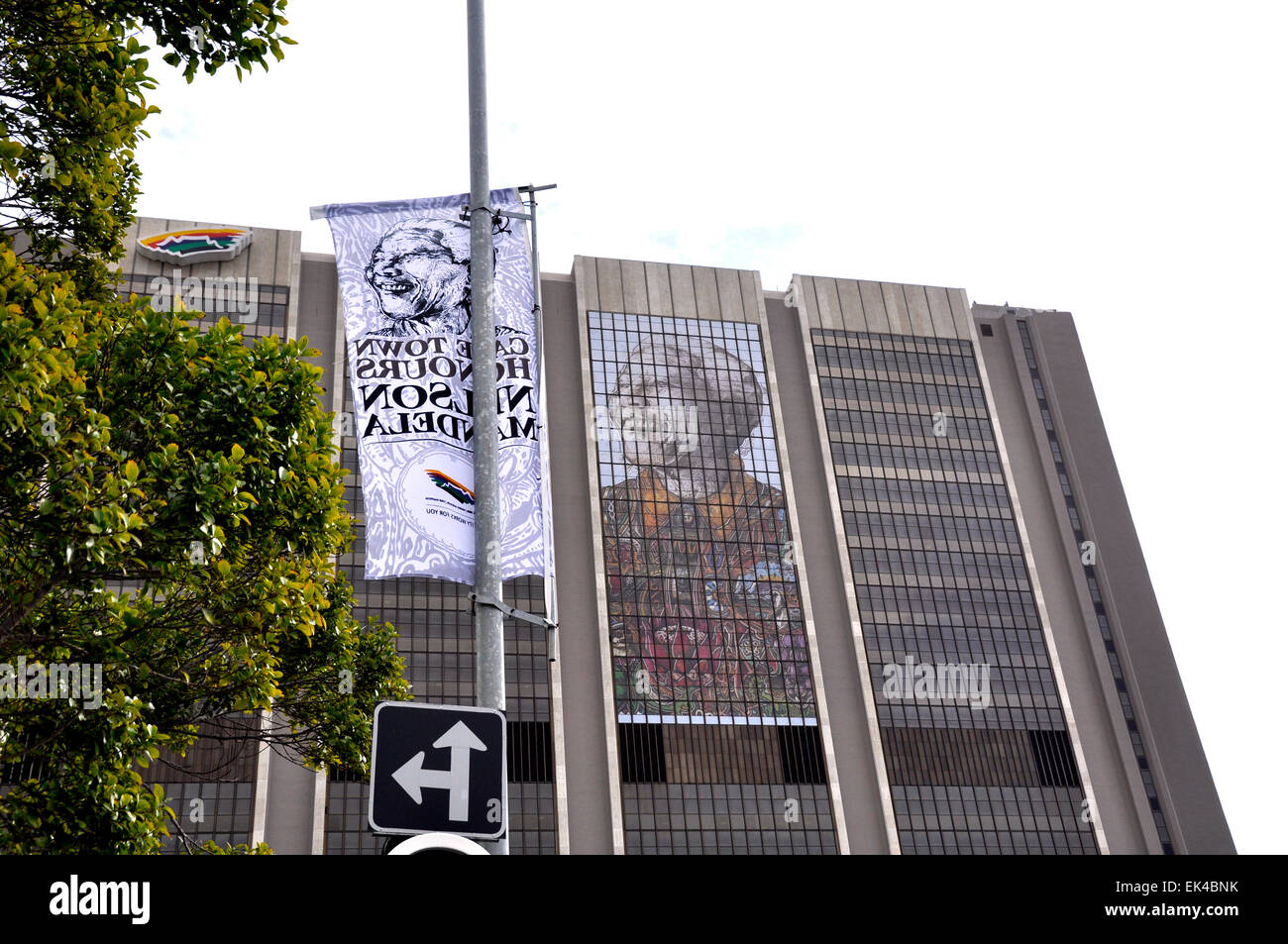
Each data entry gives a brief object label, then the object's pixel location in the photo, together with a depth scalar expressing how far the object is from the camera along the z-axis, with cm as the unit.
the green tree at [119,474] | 975
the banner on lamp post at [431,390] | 1025
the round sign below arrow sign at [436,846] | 482
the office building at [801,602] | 6053
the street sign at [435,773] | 634
